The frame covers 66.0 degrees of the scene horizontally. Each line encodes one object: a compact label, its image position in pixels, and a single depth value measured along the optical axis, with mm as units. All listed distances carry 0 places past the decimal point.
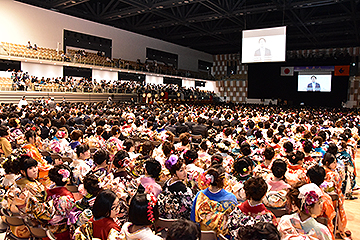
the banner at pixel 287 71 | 28031
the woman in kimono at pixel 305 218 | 2215
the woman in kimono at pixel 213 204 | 2508
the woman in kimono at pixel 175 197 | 2809
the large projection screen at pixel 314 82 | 26234
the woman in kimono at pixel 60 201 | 2652
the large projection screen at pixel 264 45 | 16547
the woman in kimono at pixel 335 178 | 3979
